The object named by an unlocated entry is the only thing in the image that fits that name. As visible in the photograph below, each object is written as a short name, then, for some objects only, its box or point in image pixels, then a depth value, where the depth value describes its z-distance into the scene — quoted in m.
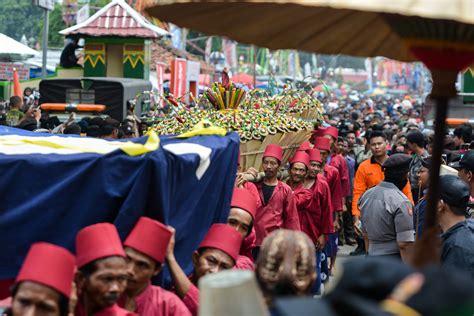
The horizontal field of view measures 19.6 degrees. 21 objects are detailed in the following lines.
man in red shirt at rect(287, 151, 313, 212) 13.92
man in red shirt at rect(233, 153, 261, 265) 9.65
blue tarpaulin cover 6.86
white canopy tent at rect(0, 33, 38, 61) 20.56
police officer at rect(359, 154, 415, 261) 10.98
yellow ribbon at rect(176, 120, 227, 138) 8.66
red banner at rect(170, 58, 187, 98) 30.90
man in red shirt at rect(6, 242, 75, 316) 5.44
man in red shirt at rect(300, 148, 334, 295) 14.55
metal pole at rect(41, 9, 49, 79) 30.71
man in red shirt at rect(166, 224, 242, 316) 7.21
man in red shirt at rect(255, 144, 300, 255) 12.60
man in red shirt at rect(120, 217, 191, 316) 6.58
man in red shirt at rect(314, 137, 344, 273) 16.12
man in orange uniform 16.11
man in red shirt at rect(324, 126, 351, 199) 18.82
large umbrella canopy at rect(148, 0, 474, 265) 4.02
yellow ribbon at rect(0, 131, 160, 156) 7.06
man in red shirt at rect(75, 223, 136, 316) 6.04
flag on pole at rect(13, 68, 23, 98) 29.12
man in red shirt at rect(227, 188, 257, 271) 9.19
